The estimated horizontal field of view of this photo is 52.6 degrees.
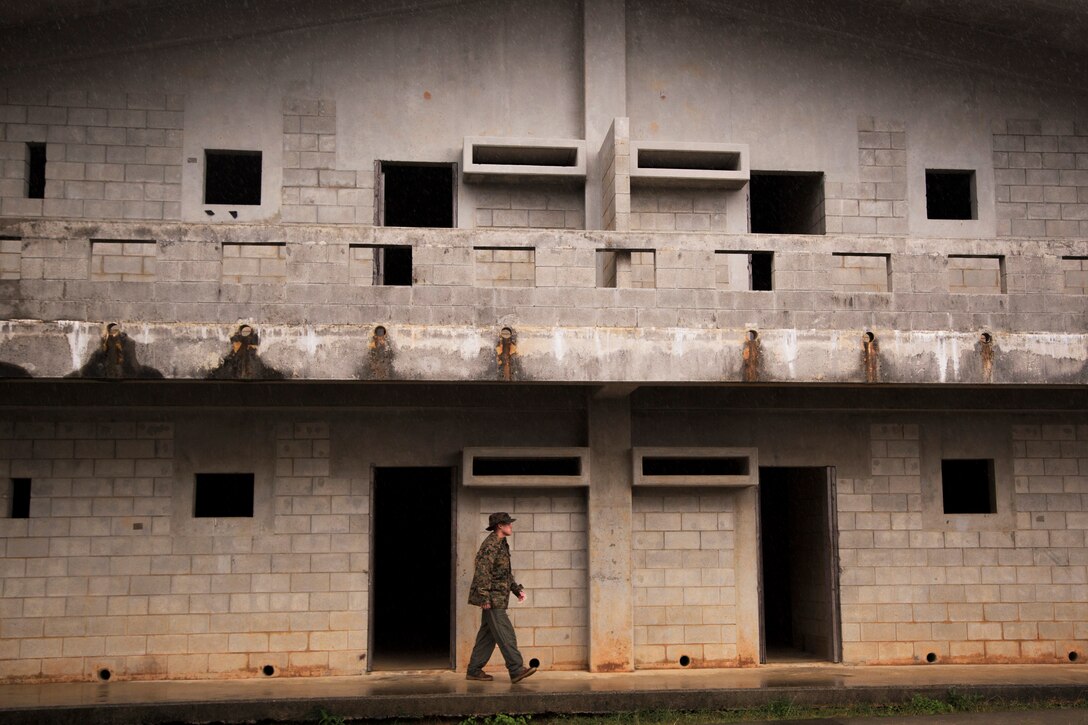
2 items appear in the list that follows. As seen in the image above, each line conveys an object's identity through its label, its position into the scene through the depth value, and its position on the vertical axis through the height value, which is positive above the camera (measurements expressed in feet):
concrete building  33.96 +5.72
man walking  34.45 -2.74
